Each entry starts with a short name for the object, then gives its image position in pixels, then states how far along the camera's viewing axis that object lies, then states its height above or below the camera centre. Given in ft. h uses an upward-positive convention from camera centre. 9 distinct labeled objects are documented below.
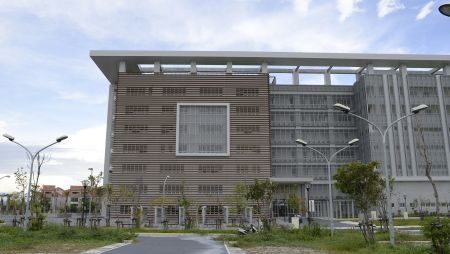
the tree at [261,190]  111.24 +4.97
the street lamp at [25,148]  95.73 +15.91
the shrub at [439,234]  47.26 -2.86
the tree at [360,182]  69.92 +4.38
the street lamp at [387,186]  63.44 +3.47
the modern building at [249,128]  217.97 +44.39
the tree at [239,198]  177.37 +4.87
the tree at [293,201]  210.59 +3.59
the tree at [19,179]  162.71 +11.58
